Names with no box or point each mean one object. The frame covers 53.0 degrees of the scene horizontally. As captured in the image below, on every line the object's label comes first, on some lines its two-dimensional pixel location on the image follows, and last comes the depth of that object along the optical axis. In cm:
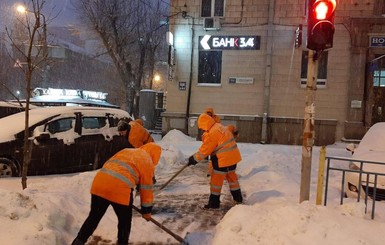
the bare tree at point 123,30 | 2181
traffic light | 504
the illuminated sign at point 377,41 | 1506
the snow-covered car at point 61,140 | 780
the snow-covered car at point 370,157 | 589
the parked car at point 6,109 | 1216
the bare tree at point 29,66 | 616
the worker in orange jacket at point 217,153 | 618
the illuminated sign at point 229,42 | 1620
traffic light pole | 533
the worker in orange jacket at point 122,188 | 384
